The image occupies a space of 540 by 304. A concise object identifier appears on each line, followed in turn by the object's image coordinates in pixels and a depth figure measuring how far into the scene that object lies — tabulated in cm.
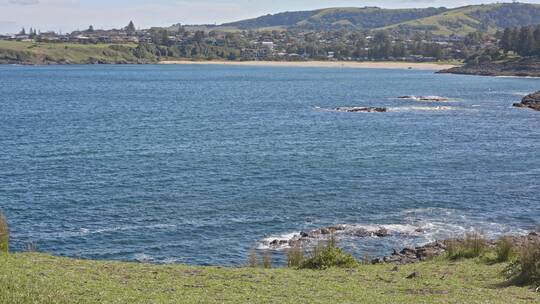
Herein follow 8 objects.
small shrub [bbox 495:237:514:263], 2678
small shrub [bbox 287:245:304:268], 2789
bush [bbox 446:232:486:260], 2838
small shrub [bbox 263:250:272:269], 2770
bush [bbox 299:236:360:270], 2641
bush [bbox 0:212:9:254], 2634
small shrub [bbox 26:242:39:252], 3203
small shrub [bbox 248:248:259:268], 2800
